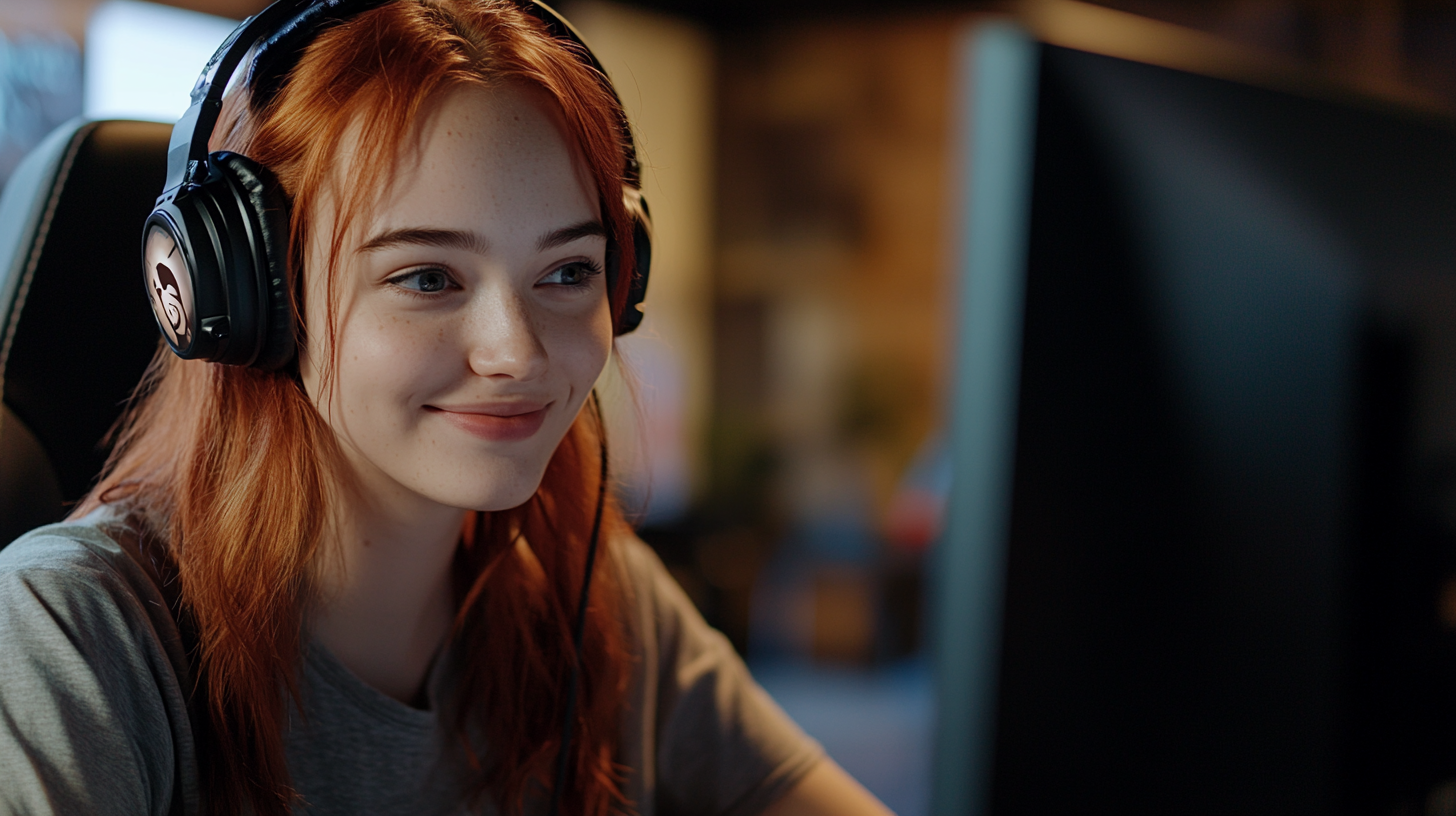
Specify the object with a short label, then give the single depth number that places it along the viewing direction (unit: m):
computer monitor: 0.56
